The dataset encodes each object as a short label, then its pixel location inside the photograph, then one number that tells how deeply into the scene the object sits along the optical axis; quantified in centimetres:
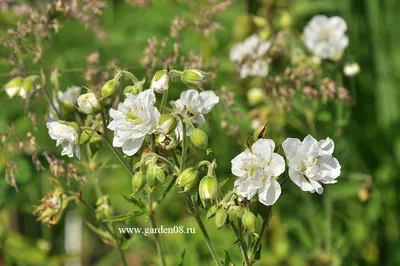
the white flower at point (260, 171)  102
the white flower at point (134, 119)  103
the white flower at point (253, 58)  122
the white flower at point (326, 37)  128
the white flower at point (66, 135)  105
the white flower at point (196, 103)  107
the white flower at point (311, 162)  103
